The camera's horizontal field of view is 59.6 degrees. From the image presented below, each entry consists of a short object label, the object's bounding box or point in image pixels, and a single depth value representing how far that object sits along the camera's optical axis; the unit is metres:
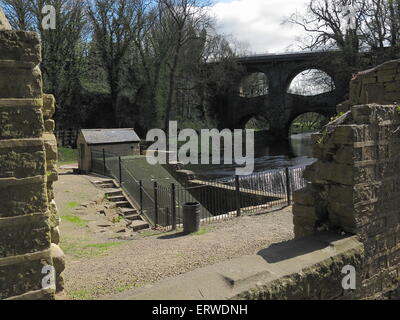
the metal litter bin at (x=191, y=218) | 8.21
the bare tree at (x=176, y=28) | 28.69
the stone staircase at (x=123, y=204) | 10.34
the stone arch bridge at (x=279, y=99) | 32.12
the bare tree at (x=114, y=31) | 29.97
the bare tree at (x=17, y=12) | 24.17
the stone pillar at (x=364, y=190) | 4.09
